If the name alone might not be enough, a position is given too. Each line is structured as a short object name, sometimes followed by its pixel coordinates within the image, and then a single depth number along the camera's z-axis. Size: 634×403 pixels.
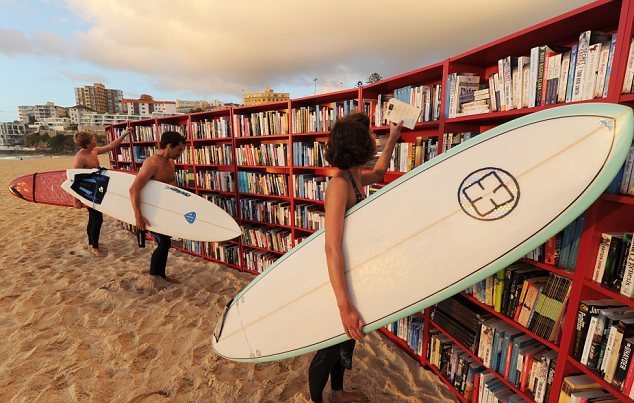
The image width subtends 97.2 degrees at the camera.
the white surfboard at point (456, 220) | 0.99
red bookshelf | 1.03
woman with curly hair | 1.06
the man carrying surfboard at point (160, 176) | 2.58
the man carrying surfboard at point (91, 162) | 3.38
